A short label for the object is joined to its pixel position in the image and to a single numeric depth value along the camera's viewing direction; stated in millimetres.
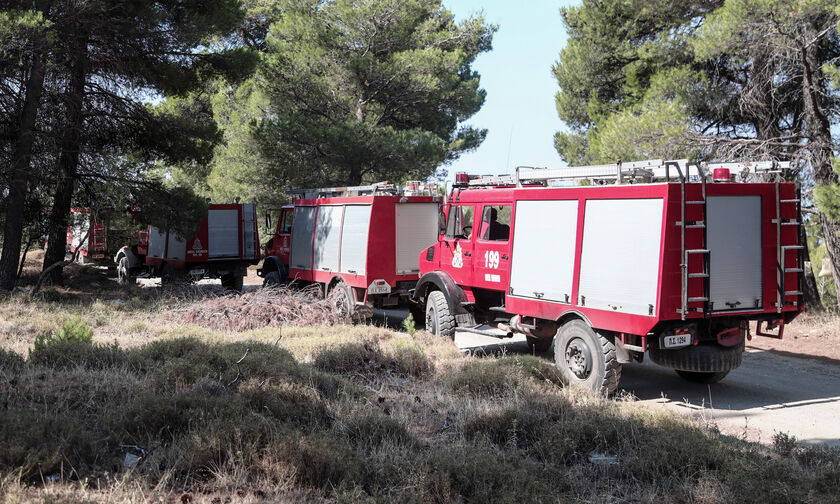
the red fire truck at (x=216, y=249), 18906
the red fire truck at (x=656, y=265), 7582
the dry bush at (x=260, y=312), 12539
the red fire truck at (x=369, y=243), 13164
